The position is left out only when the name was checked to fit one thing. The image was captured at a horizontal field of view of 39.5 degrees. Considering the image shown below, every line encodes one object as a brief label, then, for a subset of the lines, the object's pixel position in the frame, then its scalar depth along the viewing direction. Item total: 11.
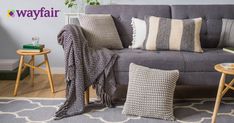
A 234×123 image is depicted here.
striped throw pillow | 2.83
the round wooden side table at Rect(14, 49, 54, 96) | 3.00
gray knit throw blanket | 2.57
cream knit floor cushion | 2.42
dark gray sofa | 2.61
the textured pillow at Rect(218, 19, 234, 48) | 3.02
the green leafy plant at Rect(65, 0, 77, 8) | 3.57
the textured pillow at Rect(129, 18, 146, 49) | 2.96
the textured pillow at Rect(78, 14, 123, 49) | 2.84
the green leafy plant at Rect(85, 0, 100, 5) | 3.53
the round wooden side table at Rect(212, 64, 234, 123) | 2.23
